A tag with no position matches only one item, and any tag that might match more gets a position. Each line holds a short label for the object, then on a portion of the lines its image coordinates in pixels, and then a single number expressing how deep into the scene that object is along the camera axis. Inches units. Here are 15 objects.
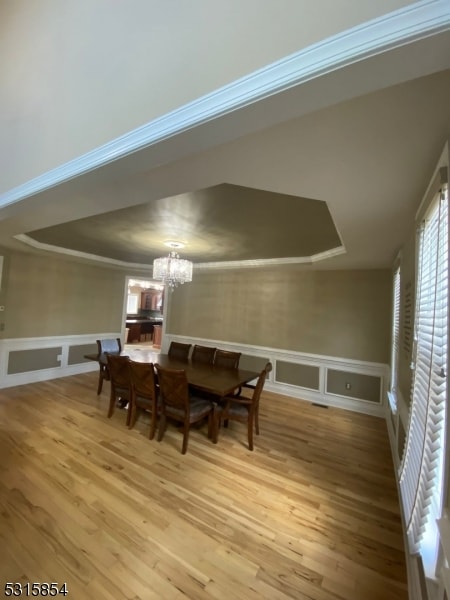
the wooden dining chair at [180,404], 98.8
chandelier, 136.0
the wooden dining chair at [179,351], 160.7
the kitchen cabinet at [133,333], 370.6
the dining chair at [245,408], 105.8
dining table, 104.2
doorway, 376.2
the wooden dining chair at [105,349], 151.2
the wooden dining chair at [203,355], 153.6
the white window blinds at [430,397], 41.4
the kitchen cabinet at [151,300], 444.8
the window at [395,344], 110.0
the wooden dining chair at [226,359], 141.4
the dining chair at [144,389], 106.0
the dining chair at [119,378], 115.3
